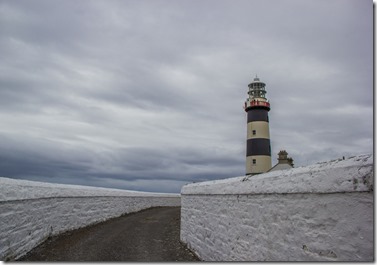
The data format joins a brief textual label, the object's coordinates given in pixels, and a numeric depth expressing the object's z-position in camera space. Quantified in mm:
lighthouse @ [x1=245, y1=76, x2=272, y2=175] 24188
